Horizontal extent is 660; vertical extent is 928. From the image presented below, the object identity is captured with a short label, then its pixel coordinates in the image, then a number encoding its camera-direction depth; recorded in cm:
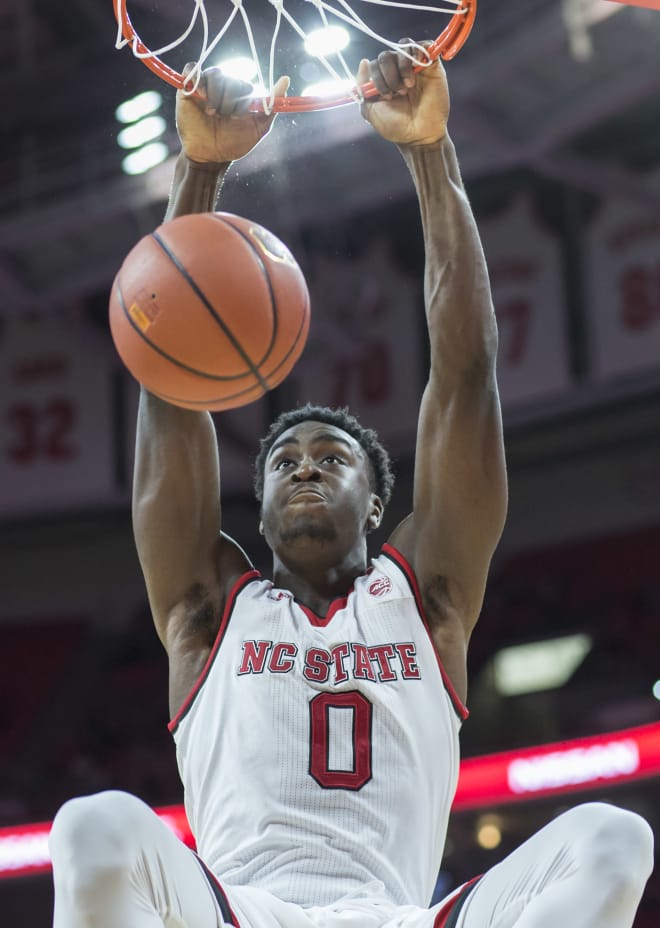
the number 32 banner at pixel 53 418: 1155
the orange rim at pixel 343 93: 367
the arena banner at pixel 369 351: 1134
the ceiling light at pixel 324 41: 400
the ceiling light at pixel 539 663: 1082
